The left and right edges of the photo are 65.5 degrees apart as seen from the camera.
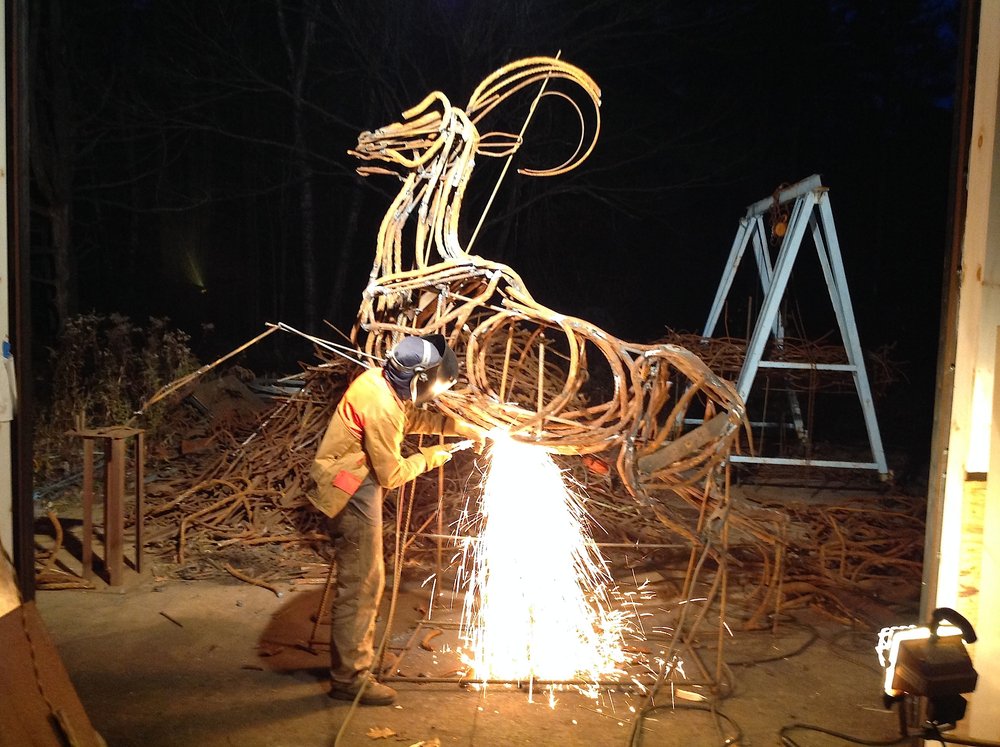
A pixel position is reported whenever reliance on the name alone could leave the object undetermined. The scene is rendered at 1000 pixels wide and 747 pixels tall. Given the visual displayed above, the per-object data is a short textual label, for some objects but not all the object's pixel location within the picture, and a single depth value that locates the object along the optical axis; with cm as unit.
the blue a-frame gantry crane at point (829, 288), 741
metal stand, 532
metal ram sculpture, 357
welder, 380
